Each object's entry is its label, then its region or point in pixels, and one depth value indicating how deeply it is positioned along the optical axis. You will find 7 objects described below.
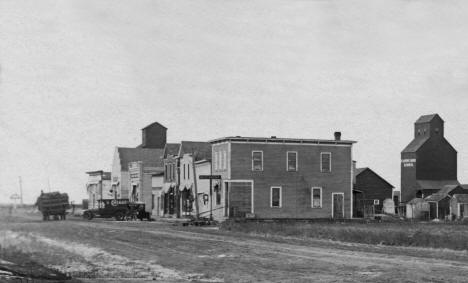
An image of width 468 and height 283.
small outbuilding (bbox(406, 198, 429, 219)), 90.32
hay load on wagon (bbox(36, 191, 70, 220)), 69.88
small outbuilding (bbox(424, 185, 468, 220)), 90.38
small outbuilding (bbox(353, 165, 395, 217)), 83.47
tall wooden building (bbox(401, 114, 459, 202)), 105.19
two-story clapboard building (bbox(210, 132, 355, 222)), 61.31
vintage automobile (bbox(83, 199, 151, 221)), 69.31
